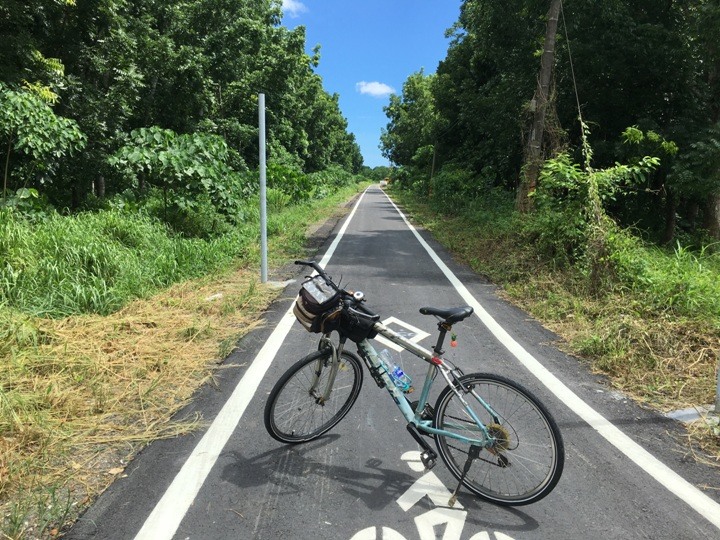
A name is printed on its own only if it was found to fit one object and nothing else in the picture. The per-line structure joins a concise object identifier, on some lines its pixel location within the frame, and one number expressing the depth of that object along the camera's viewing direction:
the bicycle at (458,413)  2.66
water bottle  2.95
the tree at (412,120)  35.56
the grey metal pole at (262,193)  6.85
